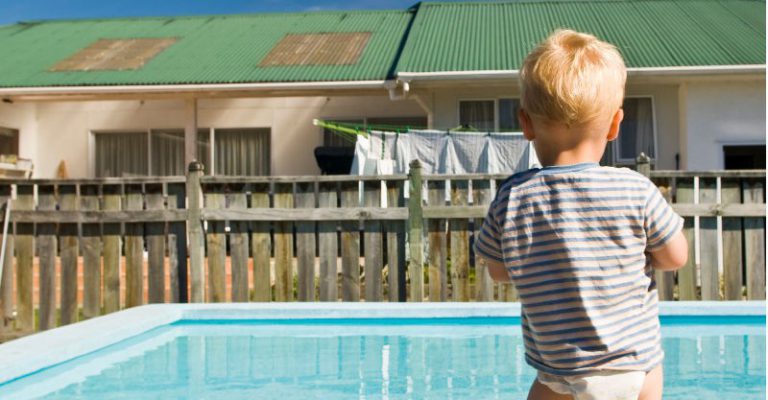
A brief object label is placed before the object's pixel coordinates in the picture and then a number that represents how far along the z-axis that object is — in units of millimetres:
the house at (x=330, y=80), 12438
